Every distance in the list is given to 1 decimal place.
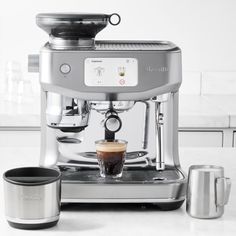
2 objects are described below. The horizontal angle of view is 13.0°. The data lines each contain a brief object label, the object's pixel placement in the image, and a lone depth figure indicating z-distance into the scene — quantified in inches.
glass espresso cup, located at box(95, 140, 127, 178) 85.3
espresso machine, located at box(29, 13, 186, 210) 84.4
